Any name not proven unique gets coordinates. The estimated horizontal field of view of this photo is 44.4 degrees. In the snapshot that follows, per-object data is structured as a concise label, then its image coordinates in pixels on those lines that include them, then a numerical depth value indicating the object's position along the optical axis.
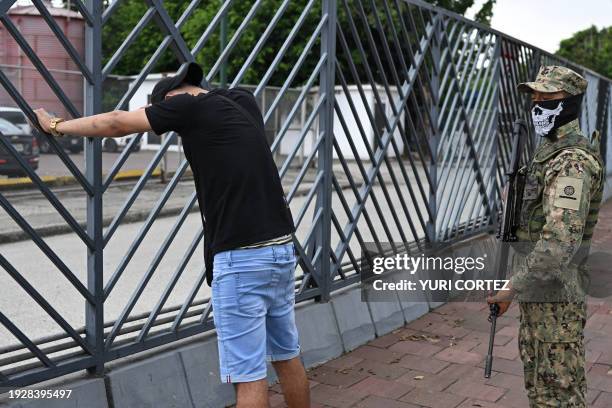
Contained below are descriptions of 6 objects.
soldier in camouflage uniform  2.93
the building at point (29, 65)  14.66
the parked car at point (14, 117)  13.63
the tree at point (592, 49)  48.31
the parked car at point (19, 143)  10.37
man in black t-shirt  2.90
